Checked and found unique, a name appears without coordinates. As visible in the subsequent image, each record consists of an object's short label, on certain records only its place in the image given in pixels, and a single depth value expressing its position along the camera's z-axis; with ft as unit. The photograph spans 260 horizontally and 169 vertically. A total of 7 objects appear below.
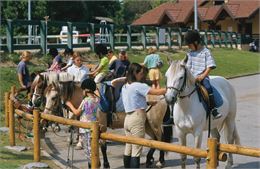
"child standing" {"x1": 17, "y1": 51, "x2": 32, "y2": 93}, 51.92
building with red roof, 207.47
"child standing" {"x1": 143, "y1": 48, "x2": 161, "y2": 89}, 64.77
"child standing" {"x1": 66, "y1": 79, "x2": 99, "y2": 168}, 32.13
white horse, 31.28
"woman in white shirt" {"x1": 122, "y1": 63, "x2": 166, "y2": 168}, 31.30
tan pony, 36.61
